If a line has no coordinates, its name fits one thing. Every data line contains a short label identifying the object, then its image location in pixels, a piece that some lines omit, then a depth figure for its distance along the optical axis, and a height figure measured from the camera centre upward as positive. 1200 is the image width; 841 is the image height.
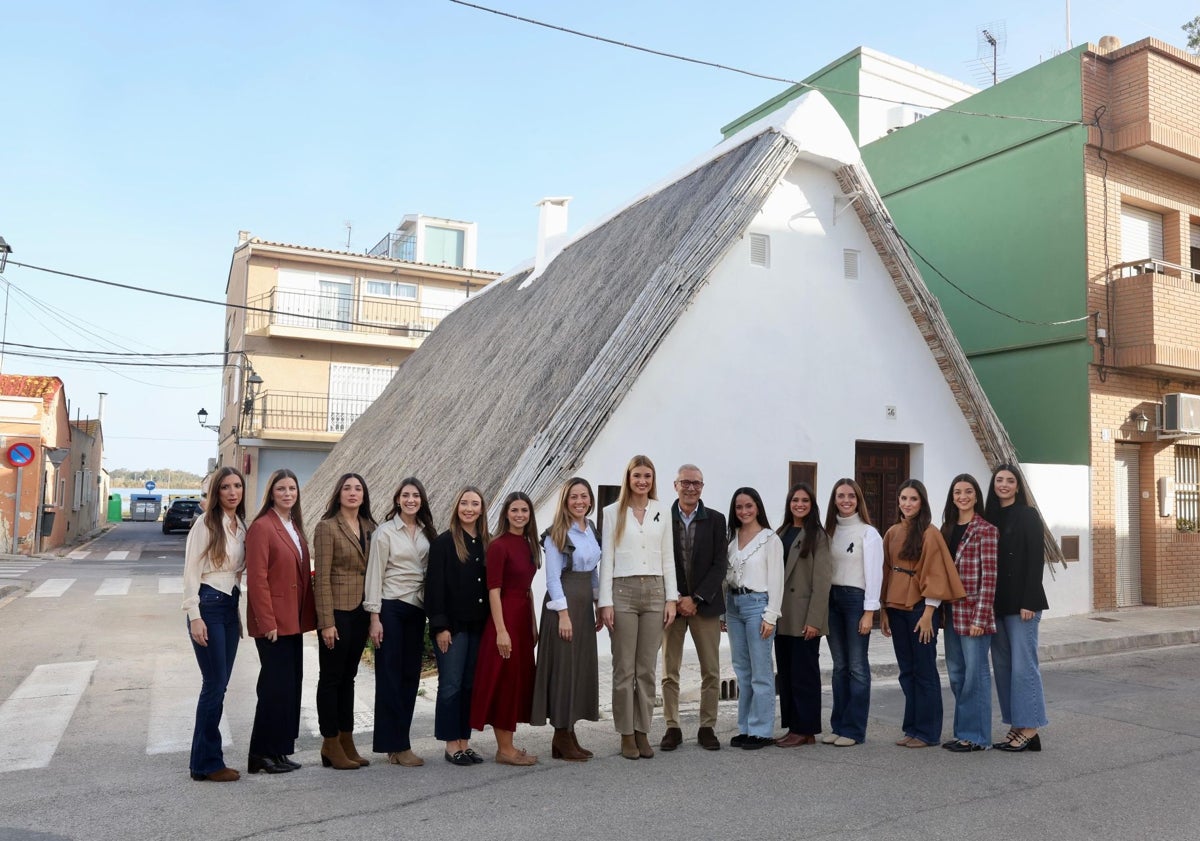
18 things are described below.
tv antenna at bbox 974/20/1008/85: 24.12 +11.84
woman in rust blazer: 5.90 -0.80
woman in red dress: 6.23 -0.90
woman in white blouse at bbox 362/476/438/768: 6.21 -0.76
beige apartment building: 29.09 +5.08
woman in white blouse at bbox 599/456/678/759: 6.45 -0.63
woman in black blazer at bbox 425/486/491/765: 6.25 -0.77
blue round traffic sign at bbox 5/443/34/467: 23.14 +0.88
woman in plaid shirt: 6.63 -0.80
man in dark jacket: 6.73 -0.65
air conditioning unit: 14.90 +1.62
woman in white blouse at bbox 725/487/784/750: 6.72 -0.75
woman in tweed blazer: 6.11 -0.78
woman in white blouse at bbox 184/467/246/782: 5.78 -0.66
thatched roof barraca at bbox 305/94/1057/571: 10.37 +2.25
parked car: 39.41 -0.93
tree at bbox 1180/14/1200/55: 22.66 +11.48
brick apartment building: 14.55 +3.47
